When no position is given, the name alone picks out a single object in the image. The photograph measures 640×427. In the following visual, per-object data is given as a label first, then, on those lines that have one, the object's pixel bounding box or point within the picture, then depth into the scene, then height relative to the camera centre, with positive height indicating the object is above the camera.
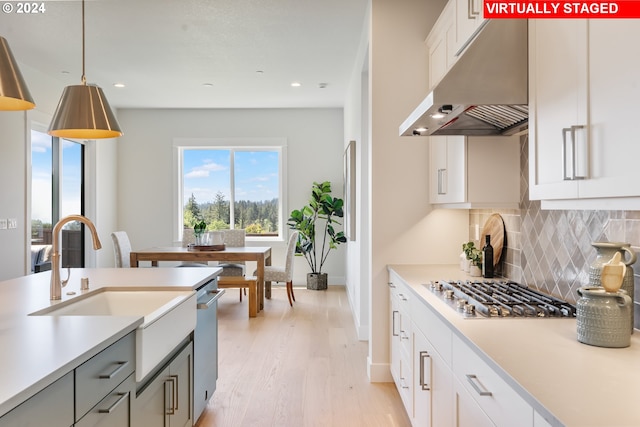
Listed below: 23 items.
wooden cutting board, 2.87 -0.11
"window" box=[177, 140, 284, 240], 7.77 +0.47
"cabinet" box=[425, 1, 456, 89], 2.65 +1.06
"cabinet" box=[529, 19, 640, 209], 1.20 +0.31
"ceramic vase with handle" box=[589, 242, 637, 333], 1.52 -0.14
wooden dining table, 5.59 -0.47
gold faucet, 2.07 -0.17
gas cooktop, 1.82 -0.36
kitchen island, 1.11 -0.37
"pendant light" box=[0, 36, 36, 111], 1.73 +0.52
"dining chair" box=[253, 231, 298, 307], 5.95 -0.70
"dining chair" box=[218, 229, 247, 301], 6.64 -0.31
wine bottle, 2.81 -0.25
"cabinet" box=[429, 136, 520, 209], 2.63 +0.25
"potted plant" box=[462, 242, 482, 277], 2.90 -0.27
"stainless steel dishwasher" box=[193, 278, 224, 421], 2.60 -0.78
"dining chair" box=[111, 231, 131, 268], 5.76 -0.41
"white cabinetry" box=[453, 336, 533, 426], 1.16 -0.51
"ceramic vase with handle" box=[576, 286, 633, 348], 1.39 -0.31
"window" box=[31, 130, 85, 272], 5.75 +0.32
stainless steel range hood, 1.87 +0.57
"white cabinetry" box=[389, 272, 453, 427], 1.87 -0.69
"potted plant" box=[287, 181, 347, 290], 7.14 -0.12
